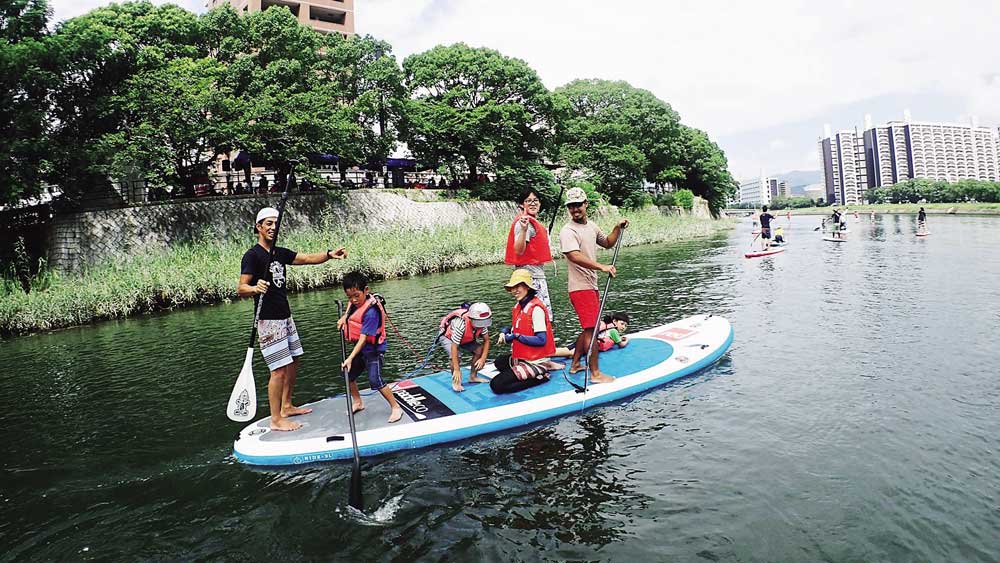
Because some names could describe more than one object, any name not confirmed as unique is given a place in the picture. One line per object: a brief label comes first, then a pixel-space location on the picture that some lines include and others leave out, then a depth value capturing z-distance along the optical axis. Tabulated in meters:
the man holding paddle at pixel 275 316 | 5.97
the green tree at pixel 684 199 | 61.91
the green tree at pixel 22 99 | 21.03
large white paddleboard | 5.88
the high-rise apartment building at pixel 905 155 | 167.75
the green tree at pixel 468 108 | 41.00
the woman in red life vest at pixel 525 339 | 7.02
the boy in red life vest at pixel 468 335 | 7.20
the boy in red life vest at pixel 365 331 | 6.24
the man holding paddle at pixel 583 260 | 7.01
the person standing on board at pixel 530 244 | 7.29
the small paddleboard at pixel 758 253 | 24.45
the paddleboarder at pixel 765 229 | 26.38
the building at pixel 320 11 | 52.94
